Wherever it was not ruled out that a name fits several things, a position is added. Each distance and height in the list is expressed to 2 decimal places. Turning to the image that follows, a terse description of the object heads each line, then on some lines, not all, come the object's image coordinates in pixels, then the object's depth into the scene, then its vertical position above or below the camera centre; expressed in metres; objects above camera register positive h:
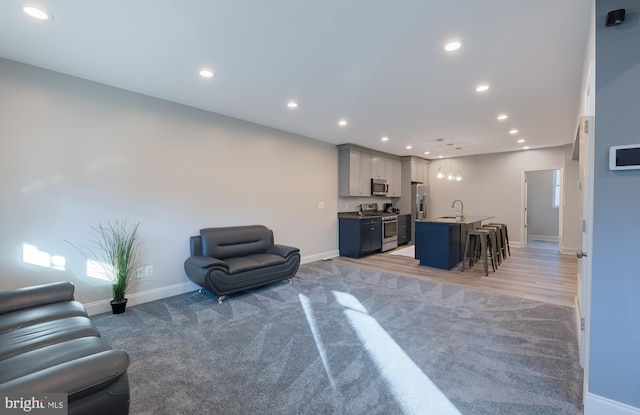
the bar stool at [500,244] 5.91 -0.92
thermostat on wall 1.62 +0.25
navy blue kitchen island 5.34 -0.80
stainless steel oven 7.11 -0.79
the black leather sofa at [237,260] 3.64 -0.83
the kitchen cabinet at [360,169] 6.63 +0.84
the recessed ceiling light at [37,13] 2.05 +1.43
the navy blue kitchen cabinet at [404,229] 8.03 -0.78
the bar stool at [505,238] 6.56 -0.86
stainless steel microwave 7.28 +0.40
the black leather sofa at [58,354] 1.20 -0.82
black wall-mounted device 1.61 +1.06
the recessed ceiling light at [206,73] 3.02 +1.41
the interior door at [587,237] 1.83 -0.25
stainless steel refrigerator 8.28 -0.01
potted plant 3.35 -0.61
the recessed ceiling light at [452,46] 2.43 +1.37
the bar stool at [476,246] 5.03 -0.88
